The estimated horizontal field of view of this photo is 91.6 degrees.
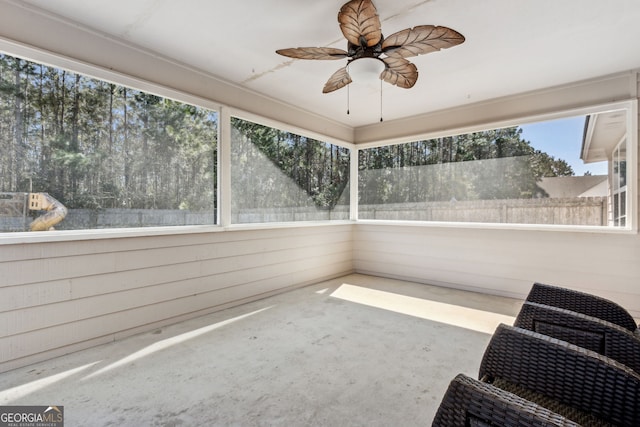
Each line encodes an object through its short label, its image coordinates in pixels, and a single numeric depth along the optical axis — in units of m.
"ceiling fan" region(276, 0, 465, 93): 1.99
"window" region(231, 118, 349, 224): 3.83
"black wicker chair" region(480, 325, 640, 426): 1.11
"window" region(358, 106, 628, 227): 3.58
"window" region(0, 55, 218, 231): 2.33
